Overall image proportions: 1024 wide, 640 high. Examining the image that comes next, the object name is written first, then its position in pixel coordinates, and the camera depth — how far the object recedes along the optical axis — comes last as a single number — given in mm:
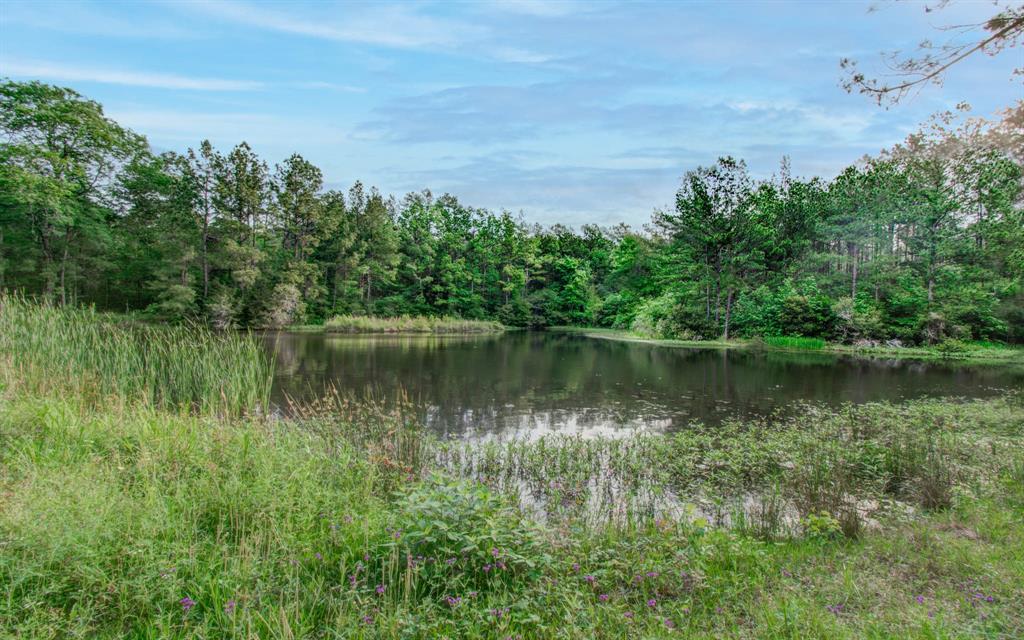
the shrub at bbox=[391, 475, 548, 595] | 2686
